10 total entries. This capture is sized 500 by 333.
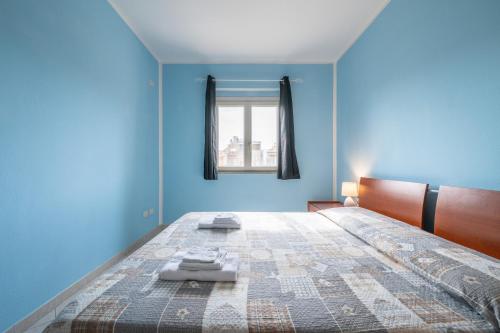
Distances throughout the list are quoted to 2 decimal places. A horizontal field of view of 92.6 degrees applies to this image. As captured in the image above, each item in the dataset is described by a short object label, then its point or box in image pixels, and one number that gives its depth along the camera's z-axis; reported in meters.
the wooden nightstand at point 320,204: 3.36
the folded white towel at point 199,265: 1.15
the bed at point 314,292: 0.85
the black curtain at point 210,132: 3.66
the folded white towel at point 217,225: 2.02
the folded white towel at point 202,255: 1.17
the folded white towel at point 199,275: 1.13
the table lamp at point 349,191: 2.91
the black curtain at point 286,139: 3.68
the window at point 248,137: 3.84
